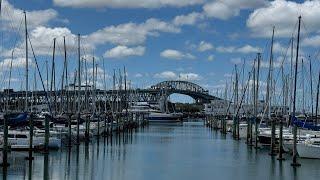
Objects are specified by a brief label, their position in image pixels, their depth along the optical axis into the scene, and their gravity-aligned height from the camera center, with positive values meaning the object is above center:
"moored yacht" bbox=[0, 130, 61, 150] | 58.84 -2.89
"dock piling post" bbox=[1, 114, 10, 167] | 43.59 -2.55
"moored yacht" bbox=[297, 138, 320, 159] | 54.47 -3.14
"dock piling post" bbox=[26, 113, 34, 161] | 51.91 -2.43
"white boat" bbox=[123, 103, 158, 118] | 189.12 +0.18
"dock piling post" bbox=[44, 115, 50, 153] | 54.66 -2.43
